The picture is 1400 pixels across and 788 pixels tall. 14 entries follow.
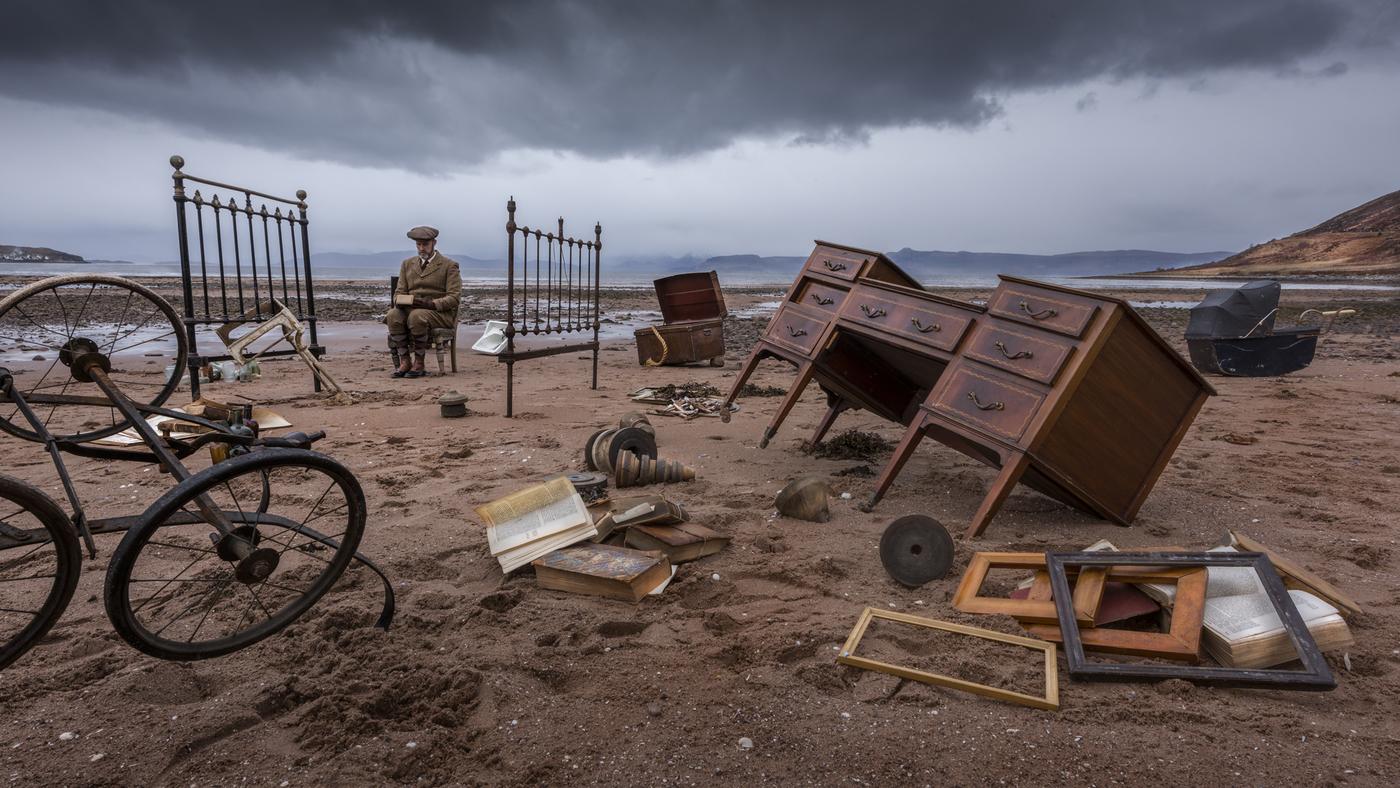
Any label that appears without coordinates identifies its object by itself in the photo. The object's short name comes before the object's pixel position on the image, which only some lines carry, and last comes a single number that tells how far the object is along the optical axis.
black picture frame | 2.39
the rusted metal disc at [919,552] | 3.35
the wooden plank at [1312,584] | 2.90
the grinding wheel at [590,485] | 4.18
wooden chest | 11.14
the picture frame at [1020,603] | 2.85
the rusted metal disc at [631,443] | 5.05
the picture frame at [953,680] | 2.40
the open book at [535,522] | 3.53
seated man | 9.60
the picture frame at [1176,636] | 2.58
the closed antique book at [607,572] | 3.17
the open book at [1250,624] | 2.55
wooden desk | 3.73
